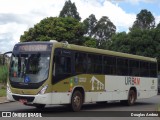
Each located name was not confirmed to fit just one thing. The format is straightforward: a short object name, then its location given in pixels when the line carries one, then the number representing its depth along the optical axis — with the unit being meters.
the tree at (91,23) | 83.37
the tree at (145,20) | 77.12
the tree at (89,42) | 53.91
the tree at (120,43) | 54.94
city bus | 17.06
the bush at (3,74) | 35.94
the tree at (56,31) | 52.69
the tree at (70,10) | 74.94
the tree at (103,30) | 83.00
